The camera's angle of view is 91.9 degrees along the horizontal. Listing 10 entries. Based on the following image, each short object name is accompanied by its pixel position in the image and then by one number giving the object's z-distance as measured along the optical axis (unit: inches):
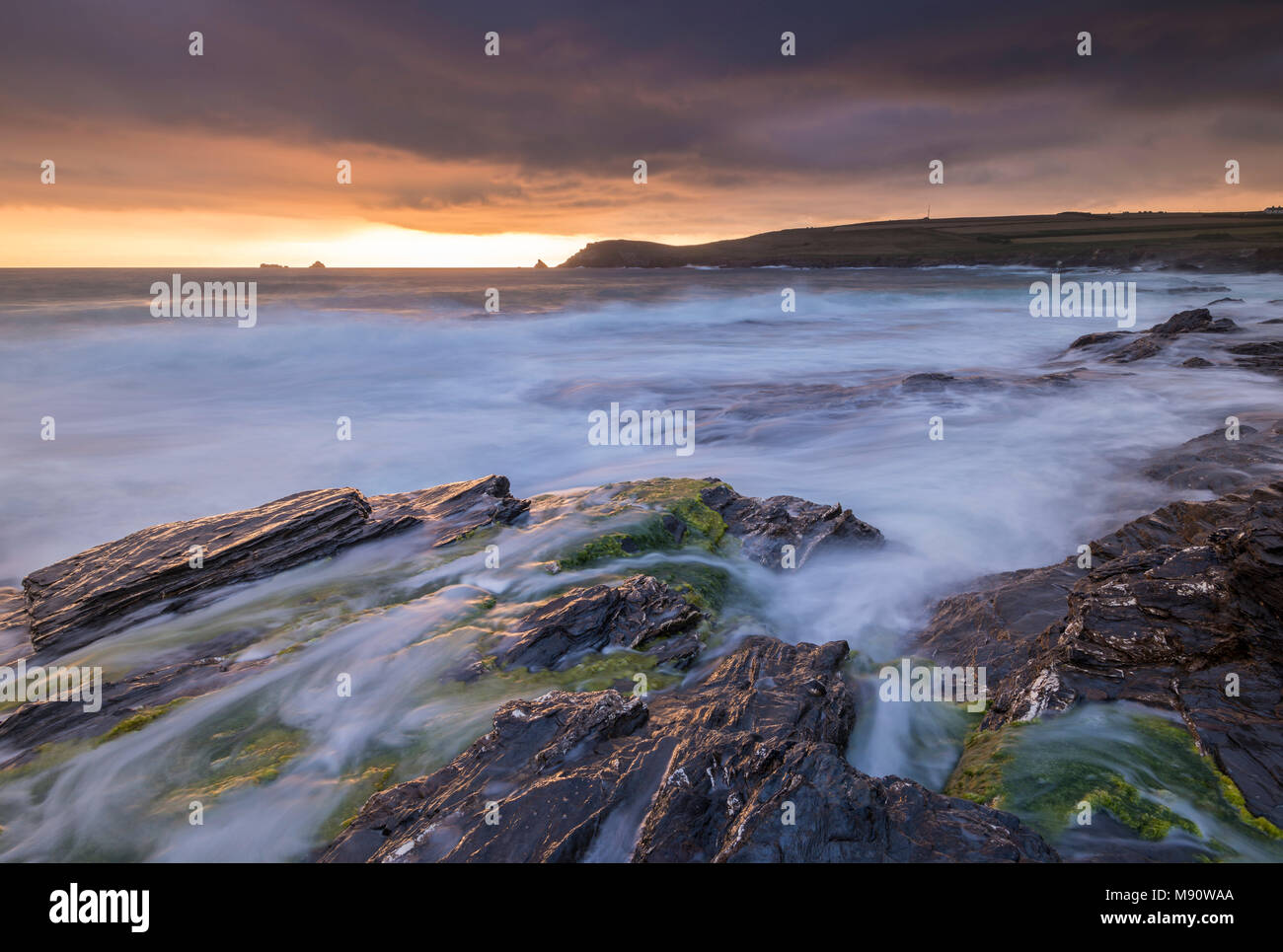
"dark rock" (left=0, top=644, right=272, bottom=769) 195.6
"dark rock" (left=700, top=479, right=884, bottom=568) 324.8
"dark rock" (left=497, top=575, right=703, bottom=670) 229.0
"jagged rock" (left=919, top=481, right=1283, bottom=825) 154.9
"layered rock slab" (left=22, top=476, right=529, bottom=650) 255.4
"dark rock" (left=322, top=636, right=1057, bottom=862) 124.1
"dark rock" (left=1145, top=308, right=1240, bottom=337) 863.1
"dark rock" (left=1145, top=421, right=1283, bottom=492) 341.7
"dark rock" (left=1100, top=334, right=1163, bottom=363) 759.7
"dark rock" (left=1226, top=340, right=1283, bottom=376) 646.5
